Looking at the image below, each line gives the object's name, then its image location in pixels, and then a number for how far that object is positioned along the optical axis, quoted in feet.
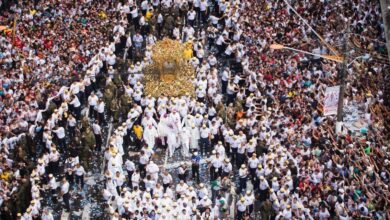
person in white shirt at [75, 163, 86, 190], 171.63
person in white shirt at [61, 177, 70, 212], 167.73
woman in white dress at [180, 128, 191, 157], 178.91
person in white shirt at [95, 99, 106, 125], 185.16
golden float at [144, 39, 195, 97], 192.24
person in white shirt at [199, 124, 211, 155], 177.27
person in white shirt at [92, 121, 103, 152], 179.42
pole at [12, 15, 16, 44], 210.24
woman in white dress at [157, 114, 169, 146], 179.83
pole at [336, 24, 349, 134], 179.32
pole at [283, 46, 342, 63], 180.04
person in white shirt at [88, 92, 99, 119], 185.37
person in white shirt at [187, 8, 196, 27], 206.90
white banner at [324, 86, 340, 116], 178.50
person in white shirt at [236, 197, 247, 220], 164.21
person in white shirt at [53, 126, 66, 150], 178.50
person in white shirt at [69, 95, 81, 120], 185.16
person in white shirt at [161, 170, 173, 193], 167.84
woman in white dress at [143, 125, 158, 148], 178.50
